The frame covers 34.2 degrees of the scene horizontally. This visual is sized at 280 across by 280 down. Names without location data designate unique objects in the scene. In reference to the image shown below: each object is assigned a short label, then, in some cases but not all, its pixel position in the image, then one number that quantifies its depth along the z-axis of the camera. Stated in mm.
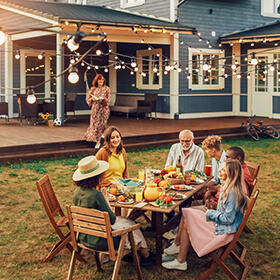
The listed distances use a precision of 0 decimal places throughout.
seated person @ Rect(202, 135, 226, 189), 5398
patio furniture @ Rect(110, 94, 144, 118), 16523
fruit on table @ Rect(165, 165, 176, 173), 5375
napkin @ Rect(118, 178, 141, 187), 4965
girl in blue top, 4164
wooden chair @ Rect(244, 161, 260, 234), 5598
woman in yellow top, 5539
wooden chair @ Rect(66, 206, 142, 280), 3816
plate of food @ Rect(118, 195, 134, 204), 4439
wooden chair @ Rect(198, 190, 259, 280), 4090
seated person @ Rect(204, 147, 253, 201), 4891
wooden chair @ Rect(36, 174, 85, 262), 4625
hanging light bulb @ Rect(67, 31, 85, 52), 3791
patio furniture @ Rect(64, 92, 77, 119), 15523
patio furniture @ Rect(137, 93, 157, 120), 16031
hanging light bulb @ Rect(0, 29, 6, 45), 3950
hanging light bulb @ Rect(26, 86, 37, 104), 4938
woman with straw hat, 3994
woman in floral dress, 10477
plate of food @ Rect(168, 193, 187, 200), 4598
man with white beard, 5660
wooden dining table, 4298
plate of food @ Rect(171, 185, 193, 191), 4852
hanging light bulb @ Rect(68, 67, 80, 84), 4629
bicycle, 13297
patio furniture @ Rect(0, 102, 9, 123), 14656
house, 14990
